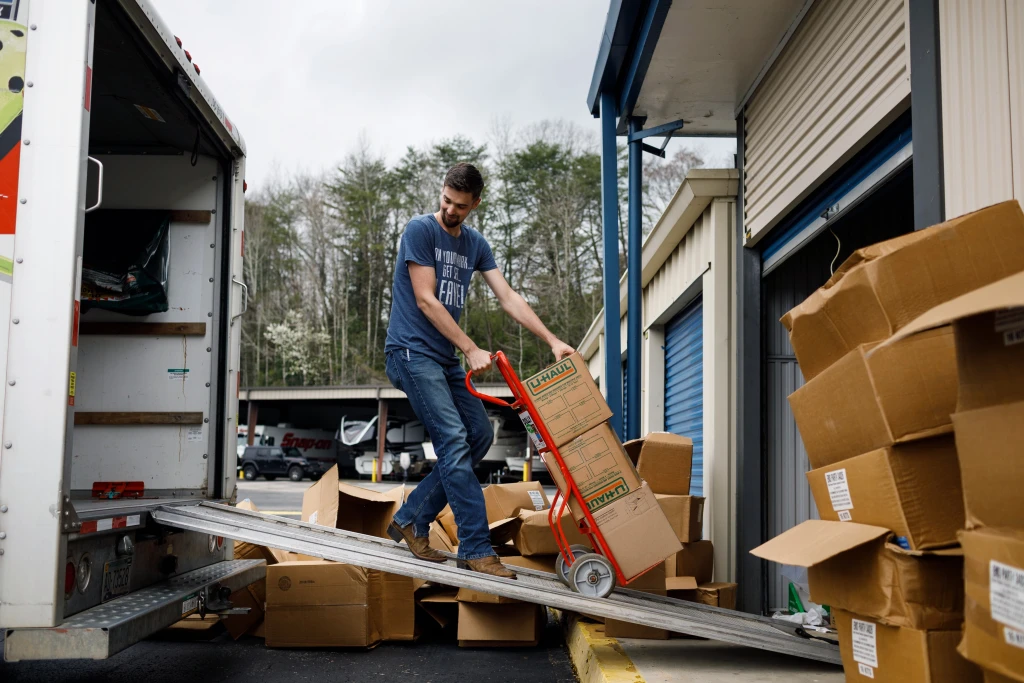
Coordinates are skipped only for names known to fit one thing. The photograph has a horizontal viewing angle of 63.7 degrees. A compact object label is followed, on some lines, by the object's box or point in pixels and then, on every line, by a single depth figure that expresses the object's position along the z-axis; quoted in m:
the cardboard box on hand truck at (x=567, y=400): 3.84
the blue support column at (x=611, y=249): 6.86
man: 4.02
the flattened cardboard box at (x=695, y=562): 4.70
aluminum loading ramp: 3.54
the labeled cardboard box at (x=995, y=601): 1.43
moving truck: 2.82
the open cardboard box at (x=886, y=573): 2.16
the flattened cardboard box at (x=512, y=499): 5.55
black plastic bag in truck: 4.85
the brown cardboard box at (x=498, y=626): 4.73
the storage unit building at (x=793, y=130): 2.74
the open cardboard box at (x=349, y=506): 5.09
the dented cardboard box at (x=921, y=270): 2.13
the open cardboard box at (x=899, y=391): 2.13
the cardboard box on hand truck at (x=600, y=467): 3.83
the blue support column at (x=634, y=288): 6.77
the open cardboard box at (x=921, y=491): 2.15
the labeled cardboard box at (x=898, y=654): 2.13
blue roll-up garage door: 6.99
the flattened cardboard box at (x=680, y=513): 4.73
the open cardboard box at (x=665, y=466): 4.98
